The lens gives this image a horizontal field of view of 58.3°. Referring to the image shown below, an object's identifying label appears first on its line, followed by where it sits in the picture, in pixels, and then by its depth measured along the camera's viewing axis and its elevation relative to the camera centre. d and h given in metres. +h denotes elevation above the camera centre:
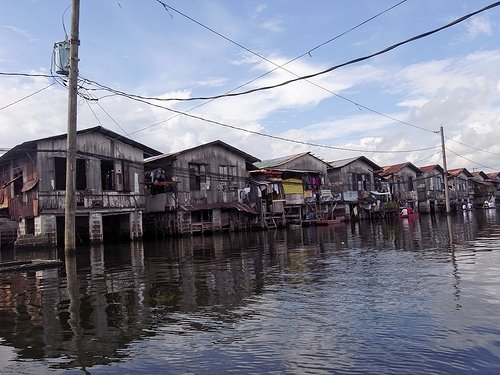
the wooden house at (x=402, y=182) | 63.88 +5.21
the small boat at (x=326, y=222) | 44.46 +0.03
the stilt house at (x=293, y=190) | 43.84 +3.52
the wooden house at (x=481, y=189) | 86.12 +4.58
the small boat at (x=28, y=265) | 14.02 -0.81
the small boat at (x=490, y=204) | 82.88 +1.53
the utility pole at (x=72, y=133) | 16.83 +3.92
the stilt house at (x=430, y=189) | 70.06 +4.22
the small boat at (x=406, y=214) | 53.22 +0.36
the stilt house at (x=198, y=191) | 36.75 +3.34
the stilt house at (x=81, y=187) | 28.25 +3.46
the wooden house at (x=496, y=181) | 93.14 +6.37
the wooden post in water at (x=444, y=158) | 50.06 +6.29
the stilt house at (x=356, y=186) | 55.47 +4.31
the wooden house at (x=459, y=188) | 76.94 +4.59
